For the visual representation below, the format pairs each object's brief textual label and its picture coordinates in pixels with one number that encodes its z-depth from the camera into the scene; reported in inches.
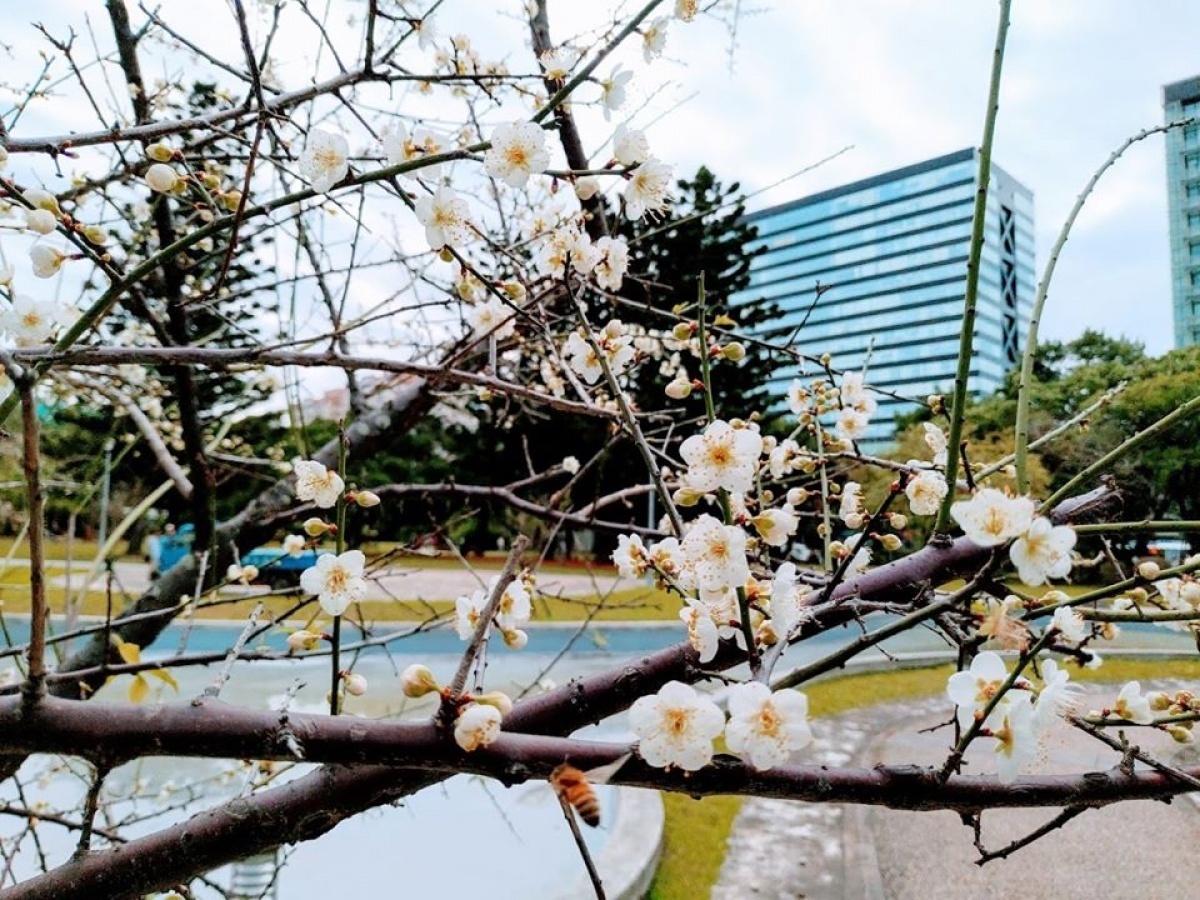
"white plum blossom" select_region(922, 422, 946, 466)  17.3
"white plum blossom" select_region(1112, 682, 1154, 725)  11.5
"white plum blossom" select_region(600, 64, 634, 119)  15.8
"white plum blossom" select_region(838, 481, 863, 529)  16.2
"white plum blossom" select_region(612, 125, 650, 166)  14.7
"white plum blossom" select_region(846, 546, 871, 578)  14.1
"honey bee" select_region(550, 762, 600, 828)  7.2
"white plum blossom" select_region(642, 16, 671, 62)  18.3
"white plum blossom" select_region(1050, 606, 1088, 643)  8.8
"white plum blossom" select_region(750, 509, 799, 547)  11.2
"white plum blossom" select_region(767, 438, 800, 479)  16.9
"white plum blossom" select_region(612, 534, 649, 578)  13.3
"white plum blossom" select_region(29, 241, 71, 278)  15.1
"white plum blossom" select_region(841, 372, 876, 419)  19.6
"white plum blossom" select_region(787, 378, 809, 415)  19.6
